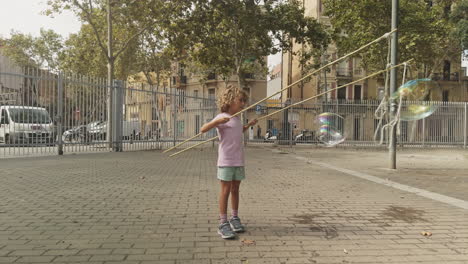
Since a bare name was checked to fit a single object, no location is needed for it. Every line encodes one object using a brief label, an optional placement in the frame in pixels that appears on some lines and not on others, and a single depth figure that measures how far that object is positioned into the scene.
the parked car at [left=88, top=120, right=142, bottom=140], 14.00
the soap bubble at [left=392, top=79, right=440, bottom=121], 7.02
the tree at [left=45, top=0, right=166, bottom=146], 15.85
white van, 11.71
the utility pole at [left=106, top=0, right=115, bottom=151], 14.41
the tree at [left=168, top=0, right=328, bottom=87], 18.67
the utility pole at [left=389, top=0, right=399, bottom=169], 10.04
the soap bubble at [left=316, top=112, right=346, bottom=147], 9.86
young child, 3.93
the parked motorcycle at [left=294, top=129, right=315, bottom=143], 22.17
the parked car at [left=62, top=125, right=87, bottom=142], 12.86
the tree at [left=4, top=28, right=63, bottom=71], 40.94
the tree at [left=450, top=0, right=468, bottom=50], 25.36
